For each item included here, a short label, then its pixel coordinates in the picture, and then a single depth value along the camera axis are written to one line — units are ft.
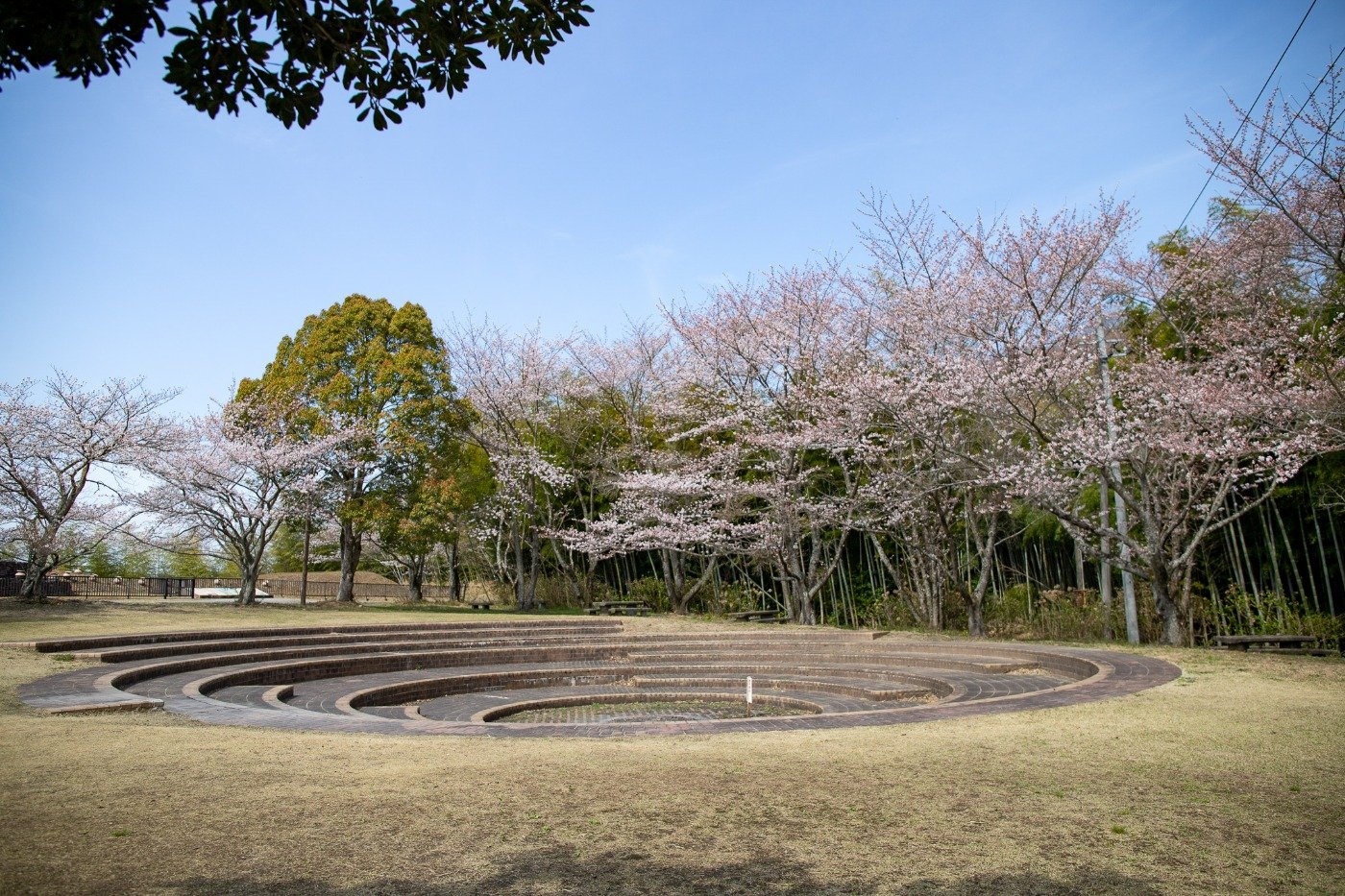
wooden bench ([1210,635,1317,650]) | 39.99
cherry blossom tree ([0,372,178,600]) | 66.03
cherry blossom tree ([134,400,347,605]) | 74.59
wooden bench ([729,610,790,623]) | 68.44
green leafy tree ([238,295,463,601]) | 80.84
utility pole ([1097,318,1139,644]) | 44.62
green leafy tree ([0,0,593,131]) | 9.59
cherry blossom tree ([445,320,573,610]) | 81.71
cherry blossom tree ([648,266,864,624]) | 60.29
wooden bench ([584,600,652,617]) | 76.84
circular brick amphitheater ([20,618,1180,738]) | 25.31
